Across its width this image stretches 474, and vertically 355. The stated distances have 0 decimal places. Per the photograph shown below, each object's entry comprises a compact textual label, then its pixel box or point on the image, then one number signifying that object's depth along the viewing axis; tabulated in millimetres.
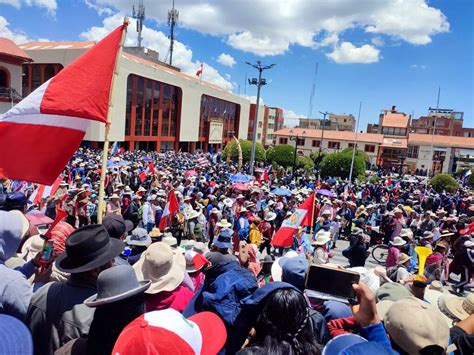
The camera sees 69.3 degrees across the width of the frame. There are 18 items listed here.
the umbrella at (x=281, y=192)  14137
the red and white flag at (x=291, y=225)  7680
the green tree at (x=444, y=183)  25359
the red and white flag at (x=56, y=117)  4012
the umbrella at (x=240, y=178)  15602
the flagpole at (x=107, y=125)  3470
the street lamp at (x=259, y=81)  22438
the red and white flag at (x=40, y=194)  7912
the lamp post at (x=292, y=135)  65581
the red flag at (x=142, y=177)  15510
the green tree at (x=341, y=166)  29281
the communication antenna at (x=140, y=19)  63938
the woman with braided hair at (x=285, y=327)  1917
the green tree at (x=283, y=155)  34344
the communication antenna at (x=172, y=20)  67219
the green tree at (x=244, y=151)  36338
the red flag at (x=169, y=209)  8781
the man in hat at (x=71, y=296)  2109
